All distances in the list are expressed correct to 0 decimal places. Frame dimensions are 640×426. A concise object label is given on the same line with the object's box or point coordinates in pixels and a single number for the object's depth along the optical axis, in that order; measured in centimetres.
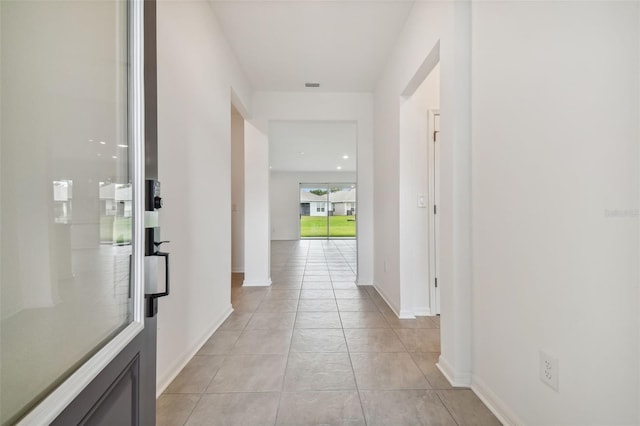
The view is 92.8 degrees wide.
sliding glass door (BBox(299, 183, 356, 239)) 1151
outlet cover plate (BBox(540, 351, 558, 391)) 119
